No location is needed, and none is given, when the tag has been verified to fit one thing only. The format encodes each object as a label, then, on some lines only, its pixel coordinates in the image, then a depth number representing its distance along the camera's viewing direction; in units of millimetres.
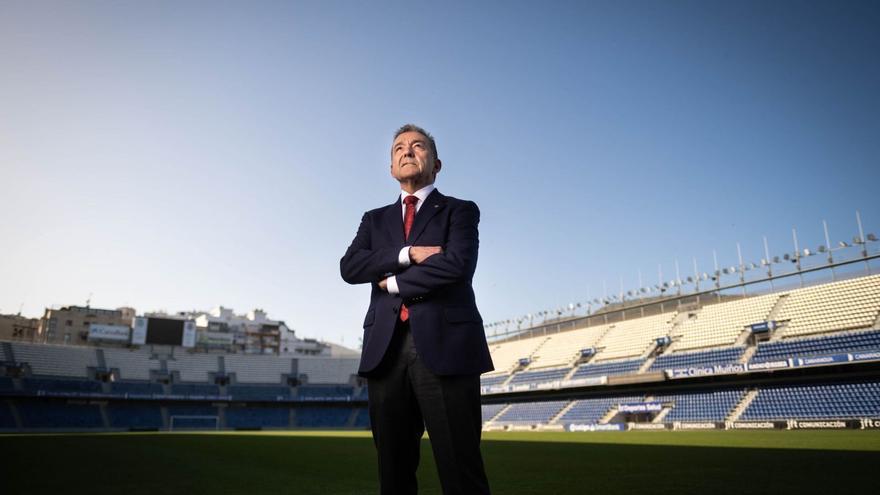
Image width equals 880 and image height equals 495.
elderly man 2744
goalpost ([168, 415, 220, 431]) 57688
